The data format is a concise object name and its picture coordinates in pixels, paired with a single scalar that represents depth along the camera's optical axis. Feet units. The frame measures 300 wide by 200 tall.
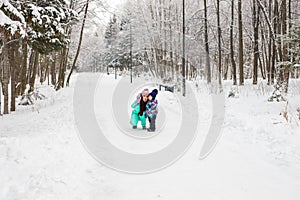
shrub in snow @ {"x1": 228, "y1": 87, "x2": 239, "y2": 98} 45.87
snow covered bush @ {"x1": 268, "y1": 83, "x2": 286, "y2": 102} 35.58
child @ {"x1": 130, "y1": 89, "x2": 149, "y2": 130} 30.62
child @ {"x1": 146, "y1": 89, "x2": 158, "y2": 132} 29.68
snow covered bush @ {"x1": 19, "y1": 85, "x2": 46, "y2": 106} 47.62
